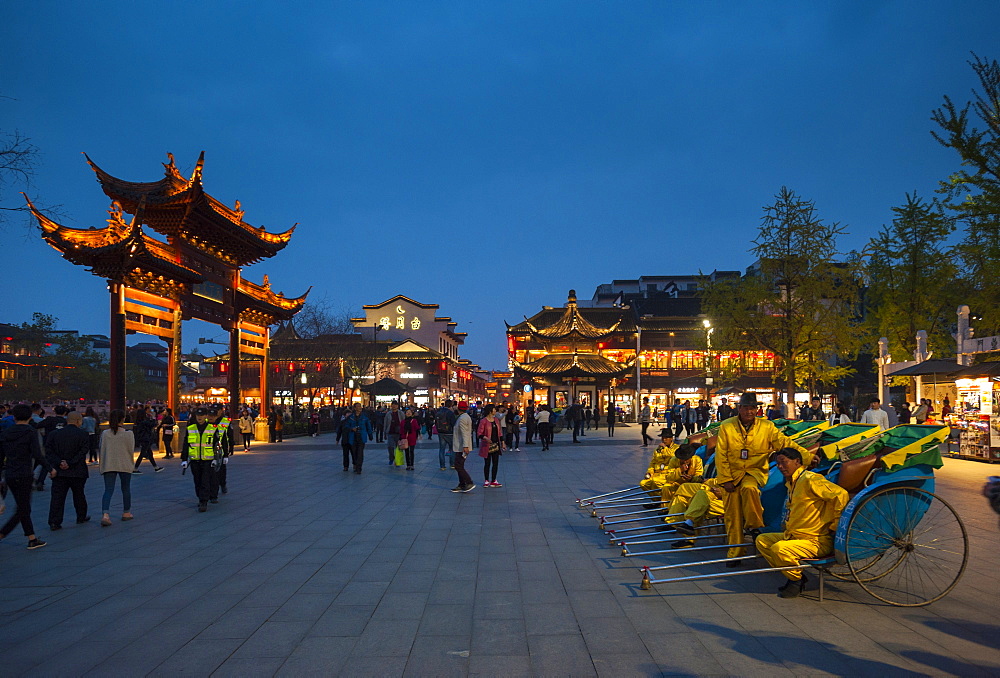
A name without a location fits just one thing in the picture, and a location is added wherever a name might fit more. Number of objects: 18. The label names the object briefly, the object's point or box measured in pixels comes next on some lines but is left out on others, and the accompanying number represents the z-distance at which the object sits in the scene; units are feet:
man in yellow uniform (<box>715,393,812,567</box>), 20.63
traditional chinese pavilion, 137.18
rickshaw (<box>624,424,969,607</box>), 17.34
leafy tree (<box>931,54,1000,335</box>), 34.30
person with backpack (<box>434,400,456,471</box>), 55.83
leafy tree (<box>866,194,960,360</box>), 98.84
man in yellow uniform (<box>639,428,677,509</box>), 30.45
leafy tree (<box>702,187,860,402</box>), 73.82
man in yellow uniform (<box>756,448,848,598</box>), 17.52
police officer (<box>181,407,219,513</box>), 34.58
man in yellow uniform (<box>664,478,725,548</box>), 23.90
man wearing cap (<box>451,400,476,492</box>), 39.83
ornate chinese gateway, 65.10
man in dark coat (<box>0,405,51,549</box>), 25.61
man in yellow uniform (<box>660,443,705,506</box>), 27.25
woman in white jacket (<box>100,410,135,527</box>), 31.55
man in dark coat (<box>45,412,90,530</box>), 29.27
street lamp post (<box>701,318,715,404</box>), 98.35
